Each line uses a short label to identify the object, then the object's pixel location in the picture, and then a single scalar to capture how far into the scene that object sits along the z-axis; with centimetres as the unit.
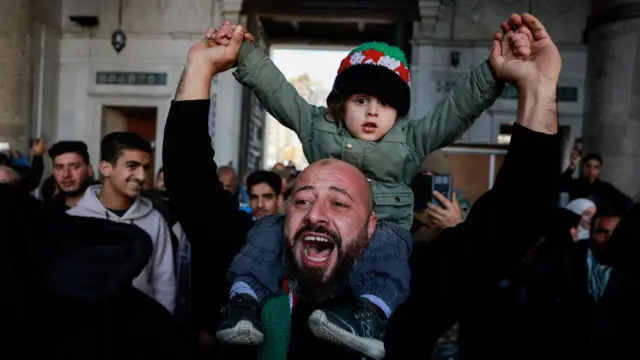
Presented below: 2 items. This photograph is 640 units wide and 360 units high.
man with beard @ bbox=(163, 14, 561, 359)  204
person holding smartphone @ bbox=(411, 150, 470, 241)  340
